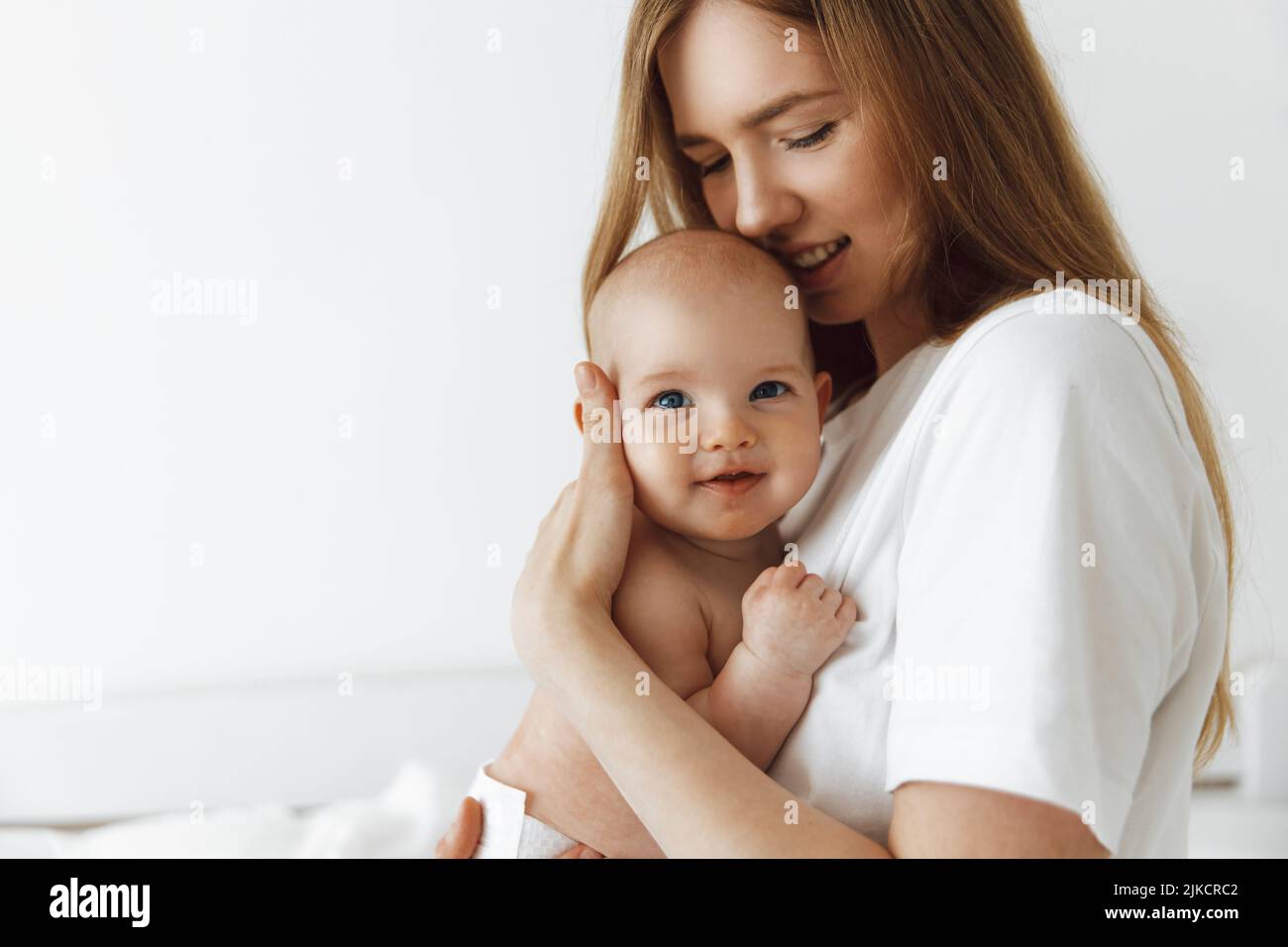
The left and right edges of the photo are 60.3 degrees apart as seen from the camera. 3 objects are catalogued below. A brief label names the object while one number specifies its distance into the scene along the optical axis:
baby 1.11
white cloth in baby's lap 1.14
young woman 0.80
